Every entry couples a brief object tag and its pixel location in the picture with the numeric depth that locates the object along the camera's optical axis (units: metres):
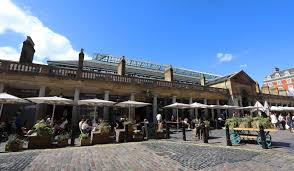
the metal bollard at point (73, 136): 9.46
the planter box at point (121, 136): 11.01
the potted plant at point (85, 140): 9.53
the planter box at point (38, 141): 8.60
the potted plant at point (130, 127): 11.38
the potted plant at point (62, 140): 9.24
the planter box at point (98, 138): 10.10
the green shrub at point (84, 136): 9.57
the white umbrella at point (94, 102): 12.39
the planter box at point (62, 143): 9.22
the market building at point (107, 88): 14.04
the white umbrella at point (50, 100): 10.94
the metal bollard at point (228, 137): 9.22
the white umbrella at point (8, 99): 9.83
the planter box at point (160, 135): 12.44
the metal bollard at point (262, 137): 8.26
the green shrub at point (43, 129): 8.76
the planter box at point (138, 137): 11.38
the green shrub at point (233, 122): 10.35
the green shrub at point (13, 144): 7.93
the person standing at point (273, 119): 17.47
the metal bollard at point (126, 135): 11.02
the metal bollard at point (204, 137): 10.17
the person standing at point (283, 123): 19.81
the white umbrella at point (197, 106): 17.19
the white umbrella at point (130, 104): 13.77
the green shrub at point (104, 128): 10.41
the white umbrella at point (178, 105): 16.52
